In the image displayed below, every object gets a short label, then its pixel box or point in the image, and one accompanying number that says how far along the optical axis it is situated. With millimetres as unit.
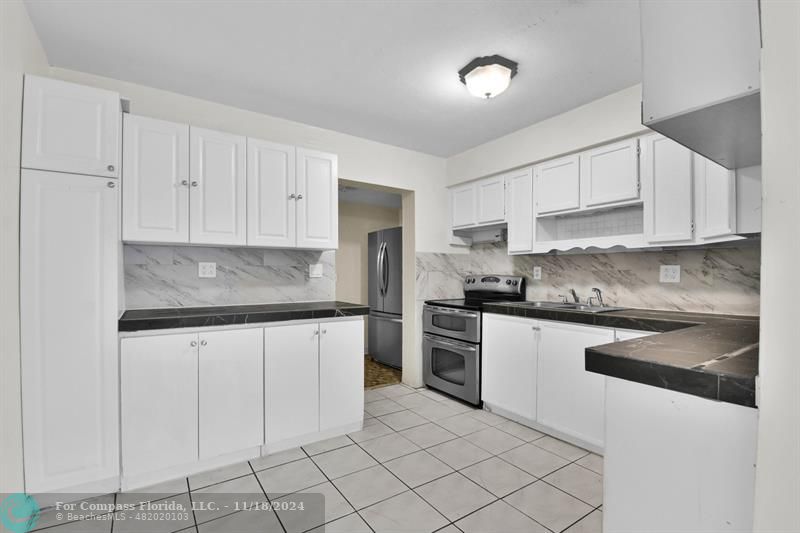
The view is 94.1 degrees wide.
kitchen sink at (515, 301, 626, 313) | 2852
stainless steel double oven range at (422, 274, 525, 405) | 3378
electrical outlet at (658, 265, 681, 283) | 2672
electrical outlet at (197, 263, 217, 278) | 2826
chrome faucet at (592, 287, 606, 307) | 3031
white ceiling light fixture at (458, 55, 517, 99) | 2273
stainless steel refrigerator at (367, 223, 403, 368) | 4668
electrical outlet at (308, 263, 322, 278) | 3312
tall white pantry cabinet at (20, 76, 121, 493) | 1850
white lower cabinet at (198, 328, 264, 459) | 2268
